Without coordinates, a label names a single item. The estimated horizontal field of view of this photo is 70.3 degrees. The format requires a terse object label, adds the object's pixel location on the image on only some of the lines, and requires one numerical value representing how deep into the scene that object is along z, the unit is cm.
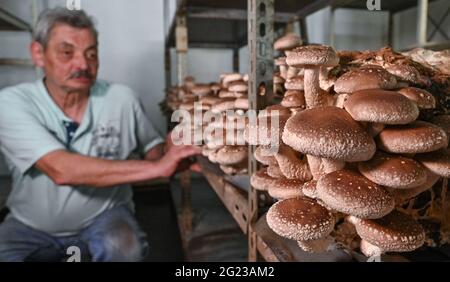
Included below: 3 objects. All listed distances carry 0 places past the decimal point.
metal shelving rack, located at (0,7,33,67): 288
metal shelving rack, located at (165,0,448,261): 73
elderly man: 162
